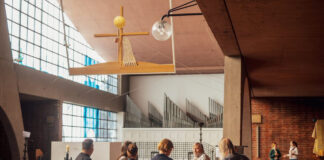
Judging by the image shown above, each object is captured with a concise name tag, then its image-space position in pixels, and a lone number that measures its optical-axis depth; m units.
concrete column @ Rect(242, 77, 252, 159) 11.64
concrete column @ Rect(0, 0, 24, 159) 10.04
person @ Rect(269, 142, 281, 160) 12.76
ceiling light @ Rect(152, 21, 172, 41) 6.16
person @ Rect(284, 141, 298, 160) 12.04
